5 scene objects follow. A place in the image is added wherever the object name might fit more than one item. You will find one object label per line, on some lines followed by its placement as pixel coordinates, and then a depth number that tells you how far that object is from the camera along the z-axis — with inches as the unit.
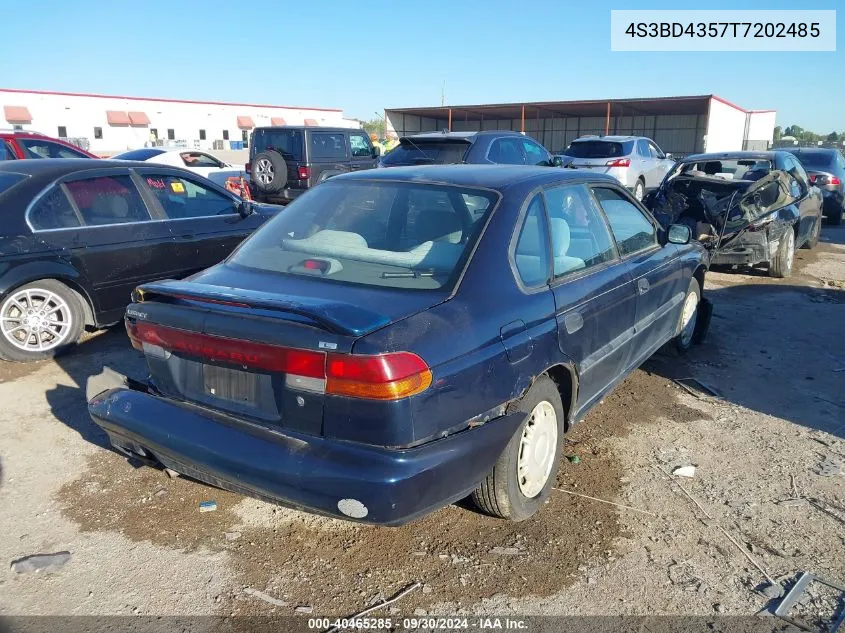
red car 436.1
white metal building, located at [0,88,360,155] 1356.4
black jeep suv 512.4
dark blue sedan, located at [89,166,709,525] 96.6
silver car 576.7
